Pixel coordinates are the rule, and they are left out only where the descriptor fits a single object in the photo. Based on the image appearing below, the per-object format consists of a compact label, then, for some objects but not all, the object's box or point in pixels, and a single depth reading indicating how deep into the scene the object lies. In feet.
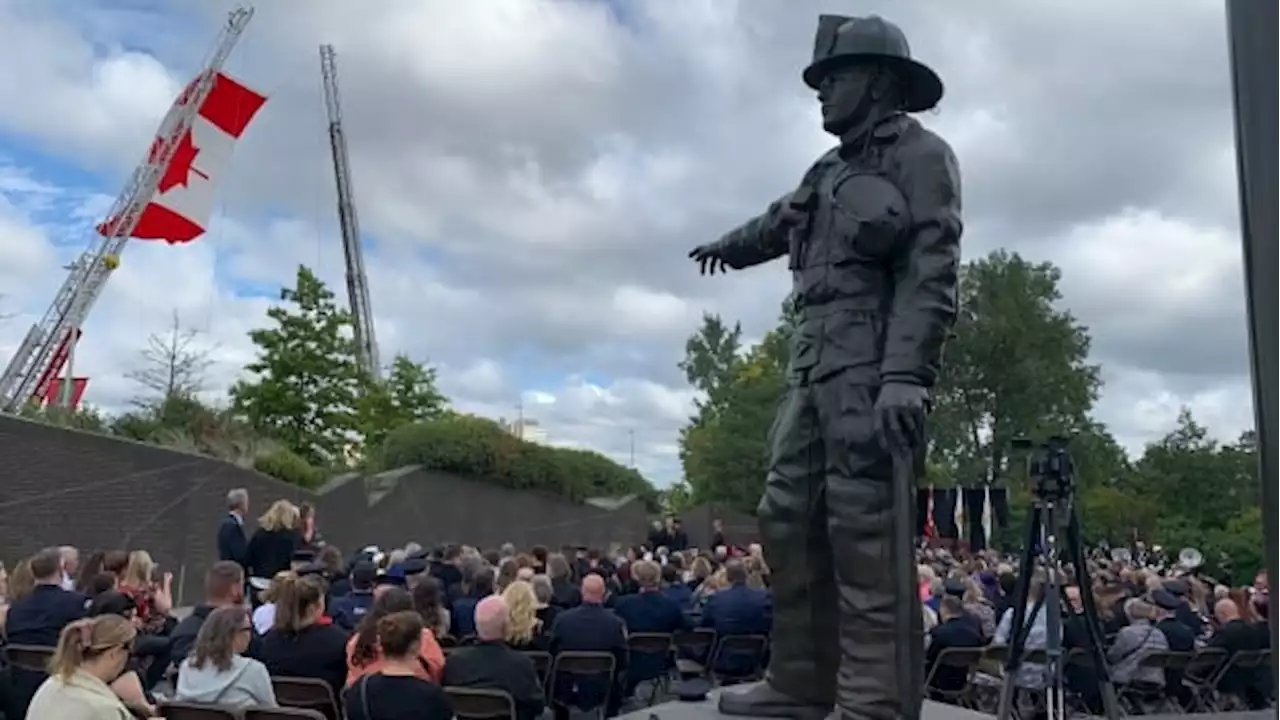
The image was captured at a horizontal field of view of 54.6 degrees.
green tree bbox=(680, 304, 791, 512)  142.61
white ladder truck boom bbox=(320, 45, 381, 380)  188.85
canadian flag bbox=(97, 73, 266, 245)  102.47
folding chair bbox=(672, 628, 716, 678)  29.01
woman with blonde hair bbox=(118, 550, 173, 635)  24.97
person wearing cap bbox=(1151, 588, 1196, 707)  29.04
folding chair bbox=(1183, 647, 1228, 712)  28.17
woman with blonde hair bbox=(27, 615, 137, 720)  14.56
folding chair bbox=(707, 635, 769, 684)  28.02
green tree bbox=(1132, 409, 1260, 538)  140.36
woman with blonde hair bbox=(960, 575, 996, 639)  31.30
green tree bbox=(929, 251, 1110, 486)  180.96
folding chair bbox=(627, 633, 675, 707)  27.71
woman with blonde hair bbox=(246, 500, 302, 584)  36.32
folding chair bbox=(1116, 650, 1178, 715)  28.07
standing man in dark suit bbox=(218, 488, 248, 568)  36.68
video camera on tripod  18.86
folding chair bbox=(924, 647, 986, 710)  26.20
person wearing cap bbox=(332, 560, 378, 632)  25.19
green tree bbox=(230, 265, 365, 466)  102.58
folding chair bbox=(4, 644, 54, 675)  20.29
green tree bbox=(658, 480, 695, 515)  180.96
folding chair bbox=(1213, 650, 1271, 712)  28.27
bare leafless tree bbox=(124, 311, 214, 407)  94.79
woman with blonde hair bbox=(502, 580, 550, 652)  21.68
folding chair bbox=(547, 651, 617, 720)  23.48
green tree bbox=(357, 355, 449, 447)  110.52
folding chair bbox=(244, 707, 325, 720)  15.48
